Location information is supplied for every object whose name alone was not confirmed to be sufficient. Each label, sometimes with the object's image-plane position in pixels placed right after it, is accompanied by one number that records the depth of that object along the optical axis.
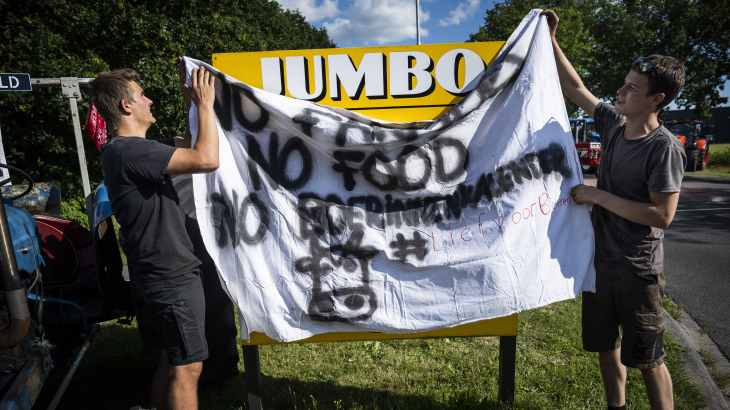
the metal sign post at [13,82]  4.55
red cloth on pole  5.64
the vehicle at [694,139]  18.94
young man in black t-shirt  2.12
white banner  2.51
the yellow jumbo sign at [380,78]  2.64
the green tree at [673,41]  22.86
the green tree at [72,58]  9.64
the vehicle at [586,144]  19.30
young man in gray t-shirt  2.13
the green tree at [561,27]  25.19
